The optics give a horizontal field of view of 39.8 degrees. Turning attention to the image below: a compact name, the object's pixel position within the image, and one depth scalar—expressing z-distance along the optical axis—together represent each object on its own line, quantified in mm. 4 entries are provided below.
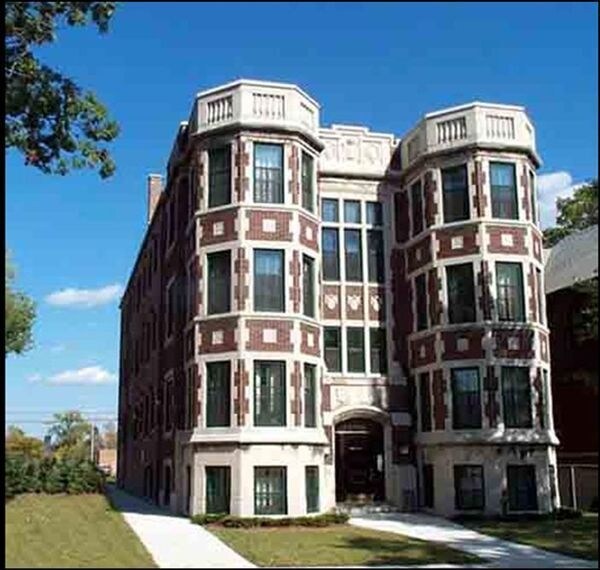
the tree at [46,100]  14453
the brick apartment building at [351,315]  22281
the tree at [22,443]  56456
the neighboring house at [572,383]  26906
